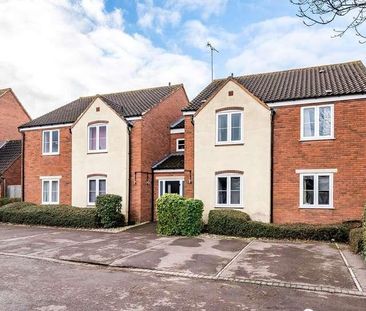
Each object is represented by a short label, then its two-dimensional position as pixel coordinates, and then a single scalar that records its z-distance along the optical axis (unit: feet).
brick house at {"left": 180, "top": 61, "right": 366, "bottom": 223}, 50.60
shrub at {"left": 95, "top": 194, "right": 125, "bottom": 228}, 61.21
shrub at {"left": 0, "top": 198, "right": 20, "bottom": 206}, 80.07
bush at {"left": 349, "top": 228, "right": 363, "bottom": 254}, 38.54
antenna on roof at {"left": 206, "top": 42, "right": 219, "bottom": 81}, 86.75
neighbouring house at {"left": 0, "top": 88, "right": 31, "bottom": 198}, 86.48
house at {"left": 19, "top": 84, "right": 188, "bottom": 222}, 66.59
